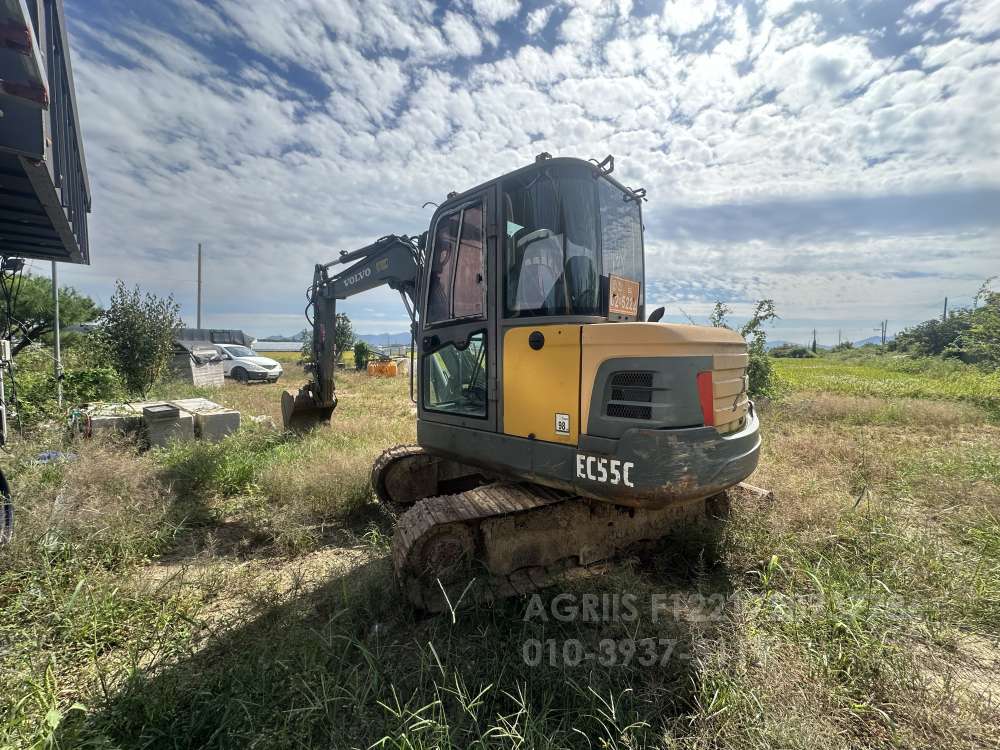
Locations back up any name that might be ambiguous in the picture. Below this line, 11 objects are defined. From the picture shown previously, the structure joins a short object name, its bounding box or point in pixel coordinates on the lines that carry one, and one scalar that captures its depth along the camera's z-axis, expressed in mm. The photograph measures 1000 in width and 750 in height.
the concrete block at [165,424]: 6180
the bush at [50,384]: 6836
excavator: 2617
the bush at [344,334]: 26219
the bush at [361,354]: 27031
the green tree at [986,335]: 10500
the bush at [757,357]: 10164
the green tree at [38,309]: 15320
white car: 18031
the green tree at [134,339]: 9914
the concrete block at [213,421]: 6695
